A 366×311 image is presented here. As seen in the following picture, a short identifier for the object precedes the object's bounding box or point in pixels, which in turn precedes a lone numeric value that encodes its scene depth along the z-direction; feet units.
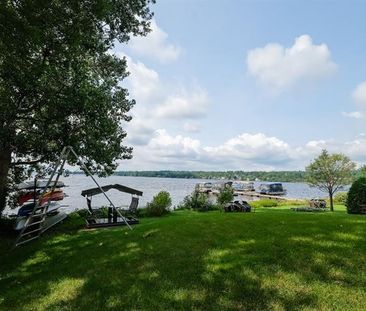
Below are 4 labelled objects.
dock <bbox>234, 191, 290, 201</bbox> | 227.69
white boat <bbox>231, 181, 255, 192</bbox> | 298.76
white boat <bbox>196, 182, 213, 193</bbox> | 260.42
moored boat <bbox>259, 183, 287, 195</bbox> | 270.87
